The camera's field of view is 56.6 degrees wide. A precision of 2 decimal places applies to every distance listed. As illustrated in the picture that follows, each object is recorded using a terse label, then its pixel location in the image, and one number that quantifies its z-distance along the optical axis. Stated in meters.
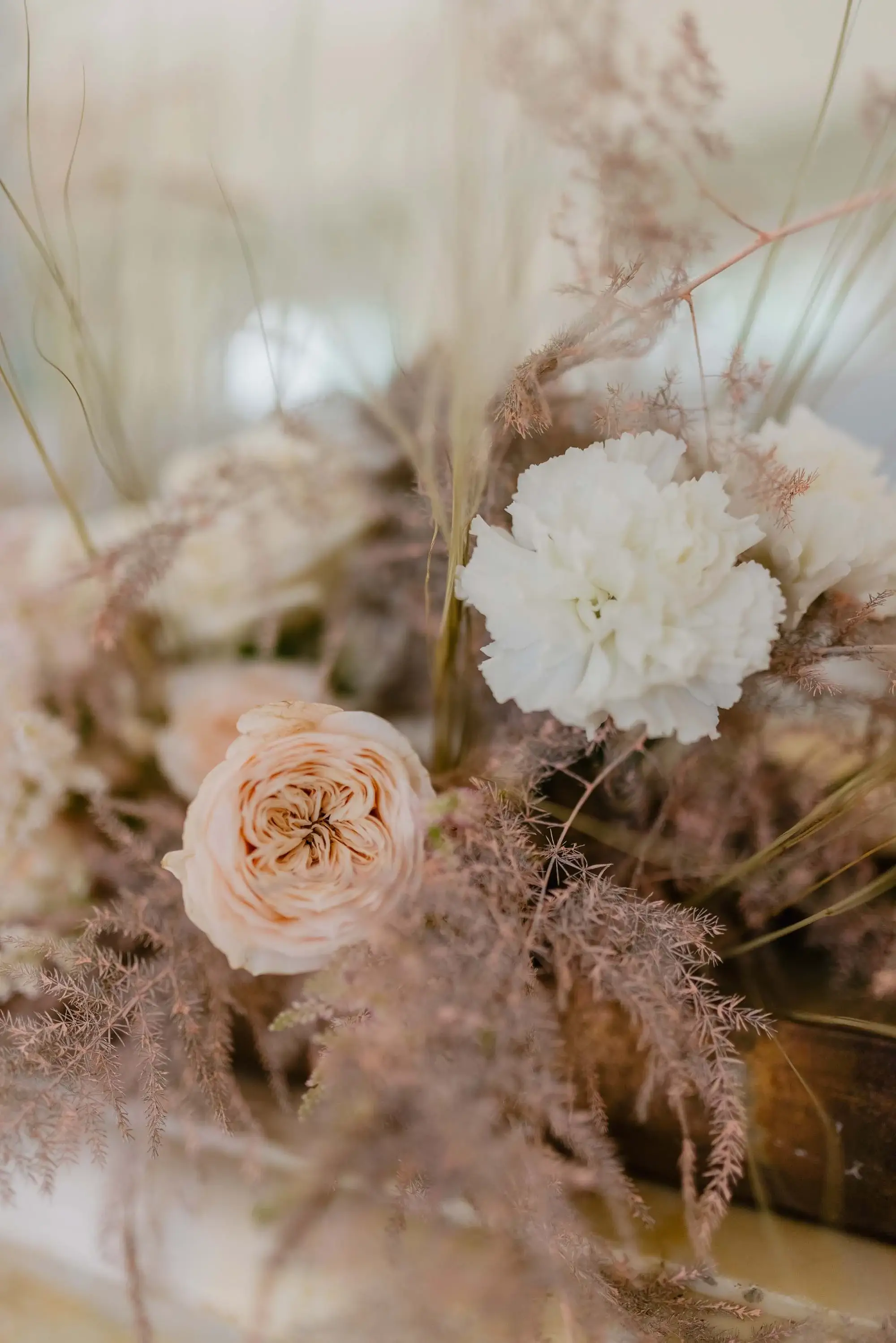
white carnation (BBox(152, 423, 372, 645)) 0.43
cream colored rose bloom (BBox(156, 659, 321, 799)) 0.41
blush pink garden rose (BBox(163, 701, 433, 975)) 0.28
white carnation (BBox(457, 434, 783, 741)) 0.25
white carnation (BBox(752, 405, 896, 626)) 0.28
